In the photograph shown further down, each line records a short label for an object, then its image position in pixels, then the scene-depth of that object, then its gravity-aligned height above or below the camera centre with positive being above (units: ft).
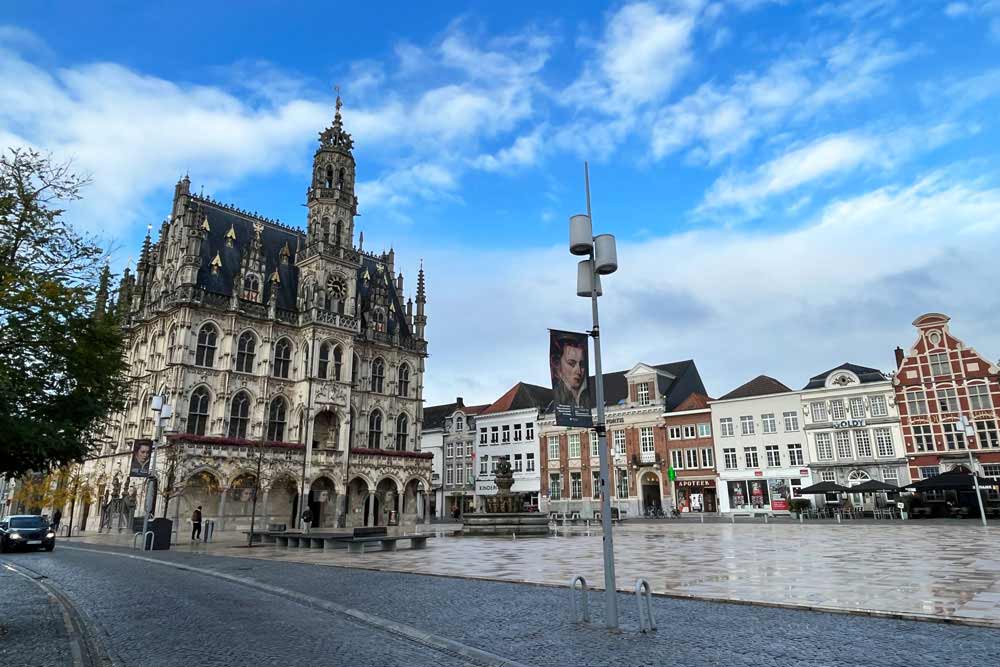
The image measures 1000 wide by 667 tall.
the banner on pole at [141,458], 84.28 +5.70
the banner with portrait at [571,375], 32.68 +6.32
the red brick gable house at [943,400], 146.61 +21.72
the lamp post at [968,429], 109.50 +10.79
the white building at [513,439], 214.90 +19.90
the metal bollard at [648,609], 28.17 -5.19
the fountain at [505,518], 103.86 -3.69
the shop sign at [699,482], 180.14 +3.30
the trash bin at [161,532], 87.15 -4.40
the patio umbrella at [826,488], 133.53 +0.91
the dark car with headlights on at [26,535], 88.38 -4.71
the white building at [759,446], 169.17 +12.80
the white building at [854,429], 156.97 +16.10
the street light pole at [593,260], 33.58 +12.58
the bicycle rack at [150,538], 86.43 -5.13
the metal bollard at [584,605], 30.42 -5.35
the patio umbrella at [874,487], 129.18 +0.97
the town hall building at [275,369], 133.28 +30.87
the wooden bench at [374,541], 76.95 -5.50
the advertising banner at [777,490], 165.58 +0.72
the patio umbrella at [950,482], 118.81 +1.64
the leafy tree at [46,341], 35.99 +9.53
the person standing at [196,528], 107.86 -4.79
